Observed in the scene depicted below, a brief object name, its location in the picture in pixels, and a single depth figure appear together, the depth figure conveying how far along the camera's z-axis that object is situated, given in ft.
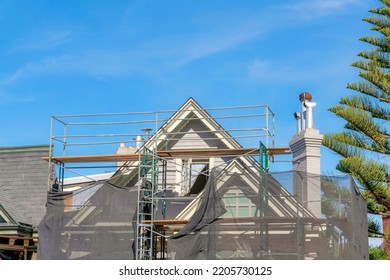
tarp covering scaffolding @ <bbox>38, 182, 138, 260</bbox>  52.65
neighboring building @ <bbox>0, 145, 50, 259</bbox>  60.54
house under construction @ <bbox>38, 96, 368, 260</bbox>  46.29
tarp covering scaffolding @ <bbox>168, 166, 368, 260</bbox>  45.83
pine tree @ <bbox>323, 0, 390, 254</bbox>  58.39
